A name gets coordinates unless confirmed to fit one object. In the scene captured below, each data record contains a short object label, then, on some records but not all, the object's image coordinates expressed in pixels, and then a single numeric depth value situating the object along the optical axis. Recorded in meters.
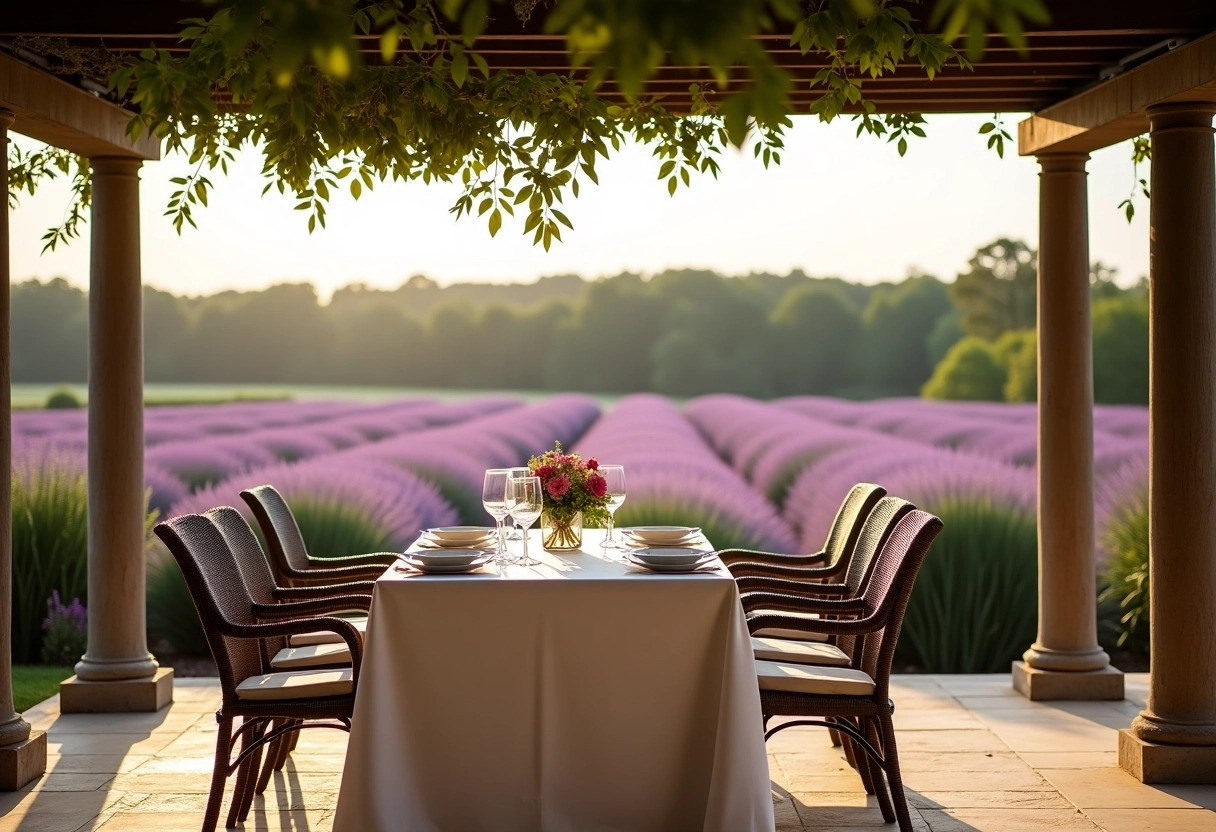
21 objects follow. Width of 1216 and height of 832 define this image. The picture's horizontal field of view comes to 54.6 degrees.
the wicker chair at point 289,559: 3.90
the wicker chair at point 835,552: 3.96
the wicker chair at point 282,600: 3.39
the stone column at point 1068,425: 4.95
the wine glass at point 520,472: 3.45
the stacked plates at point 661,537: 3.69
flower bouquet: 3.70
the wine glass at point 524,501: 3.43
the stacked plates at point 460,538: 3.59
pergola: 3.80
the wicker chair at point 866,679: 3.18
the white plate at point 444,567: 3.22
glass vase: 3.77
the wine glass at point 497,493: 3.46
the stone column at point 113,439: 4.82
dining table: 3.07
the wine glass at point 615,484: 3.71
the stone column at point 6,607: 3.80
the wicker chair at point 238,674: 3.09
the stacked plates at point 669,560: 3.21
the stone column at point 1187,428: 3.91
